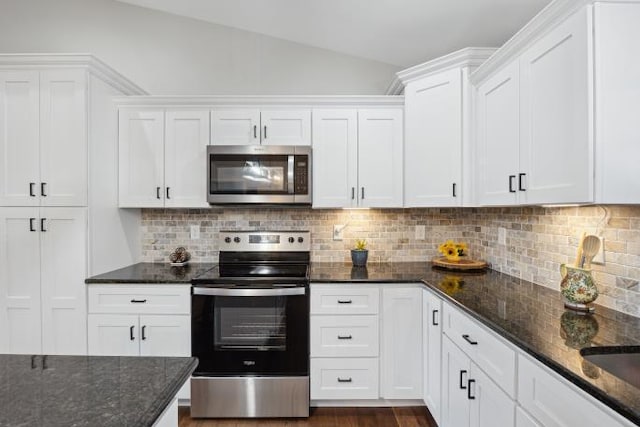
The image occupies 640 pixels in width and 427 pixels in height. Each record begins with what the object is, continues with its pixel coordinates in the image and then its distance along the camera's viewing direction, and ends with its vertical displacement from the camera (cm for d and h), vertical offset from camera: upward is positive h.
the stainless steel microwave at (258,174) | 254 +28
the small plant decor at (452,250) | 264 -30
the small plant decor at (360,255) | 276 -35
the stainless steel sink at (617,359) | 100 -46
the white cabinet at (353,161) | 261 +39
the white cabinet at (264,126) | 262 +65
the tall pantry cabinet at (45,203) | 221 +5
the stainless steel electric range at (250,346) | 223 -89
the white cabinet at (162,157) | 261 +41
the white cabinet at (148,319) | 226 -72
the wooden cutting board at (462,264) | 248 -39
